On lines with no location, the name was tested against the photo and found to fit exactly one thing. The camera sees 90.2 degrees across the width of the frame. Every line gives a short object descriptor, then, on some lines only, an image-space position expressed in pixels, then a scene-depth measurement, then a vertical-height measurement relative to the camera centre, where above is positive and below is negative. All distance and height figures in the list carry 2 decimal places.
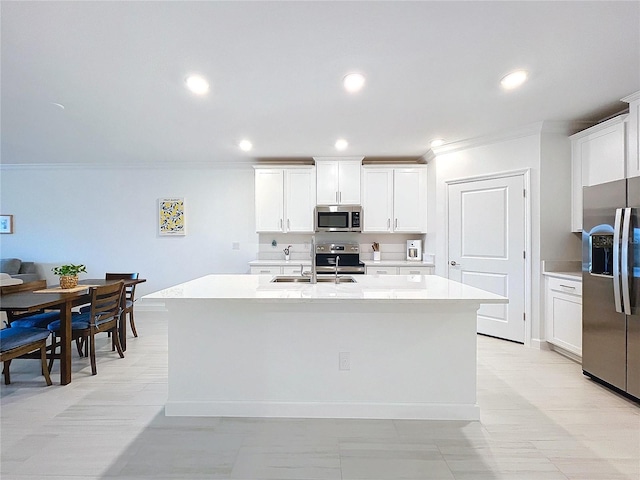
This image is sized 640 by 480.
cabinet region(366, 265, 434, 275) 4.49 -0.39
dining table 2.47 -0.50
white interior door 3.65 -0.02
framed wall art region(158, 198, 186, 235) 5.24 +0.44
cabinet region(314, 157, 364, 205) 4.79 +0.90
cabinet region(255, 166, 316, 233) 4.82 +0.71
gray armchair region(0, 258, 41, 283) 4.99 -0.44
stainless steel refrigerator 2.31 -0.32
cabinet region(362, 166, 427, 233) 4.77 +0.65
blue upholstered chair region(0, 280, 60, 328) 3.07 -0.76
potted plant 3.23 -0.36
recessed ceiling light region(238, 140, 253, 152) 4.09 +1.28
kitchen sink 2.82 -0.34
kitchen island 2.15 -0.79
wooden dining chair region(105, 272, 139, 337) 3.71 -0.68
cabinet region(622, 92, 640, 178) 2.68 +0.92
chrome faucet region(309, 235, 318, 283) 2.58 -0.23
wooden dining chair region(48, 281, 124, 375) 2.88 -0.75
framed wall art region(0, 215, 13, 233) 5.30 +0.30
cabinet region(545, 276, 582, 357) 3.07 -0.72
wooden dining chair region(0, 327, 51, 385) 2.40 -0.80
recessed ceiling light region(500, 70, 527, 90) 2.34 +1.24
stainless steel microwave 4.74 +0.36
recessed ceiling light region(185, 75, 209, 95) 2.40 +1.23
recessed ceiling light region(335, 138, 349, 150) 3.97 +1.27
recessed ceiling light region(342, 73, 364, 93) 2.37 +1.23
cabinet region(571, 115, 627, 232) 2.87 +0.84
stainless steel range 4.96 -0.19
